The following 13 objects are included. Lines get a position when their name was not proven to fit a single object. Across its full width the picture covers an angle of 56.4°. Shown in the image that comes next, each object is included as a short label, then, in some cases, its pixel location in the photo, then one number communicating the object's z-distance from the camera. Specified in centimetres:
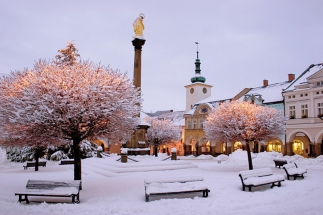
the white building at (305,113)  3212
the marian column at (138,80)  2467
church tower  6113
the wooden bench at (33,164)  2344
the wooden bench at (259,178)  1205
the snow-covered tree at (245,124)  2038
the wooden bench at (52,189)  994
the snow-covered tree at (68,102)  1102
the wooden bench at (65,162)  2681
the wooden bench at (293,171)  1508
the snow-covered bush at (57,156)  2992
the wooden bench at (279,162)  2243
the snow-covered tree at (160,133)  4012
